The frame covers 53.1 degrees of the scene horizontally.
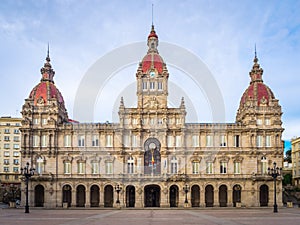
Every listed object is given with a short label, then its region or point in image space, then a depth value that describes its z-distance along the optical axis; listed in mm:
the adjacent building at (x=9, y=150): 86731
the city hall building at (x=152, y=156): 59345
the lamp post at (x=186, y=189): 57730
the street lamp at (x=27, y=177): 43118
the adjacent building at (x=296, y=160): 83766
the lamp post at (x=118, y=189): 57615
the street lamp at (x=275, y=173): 44535
